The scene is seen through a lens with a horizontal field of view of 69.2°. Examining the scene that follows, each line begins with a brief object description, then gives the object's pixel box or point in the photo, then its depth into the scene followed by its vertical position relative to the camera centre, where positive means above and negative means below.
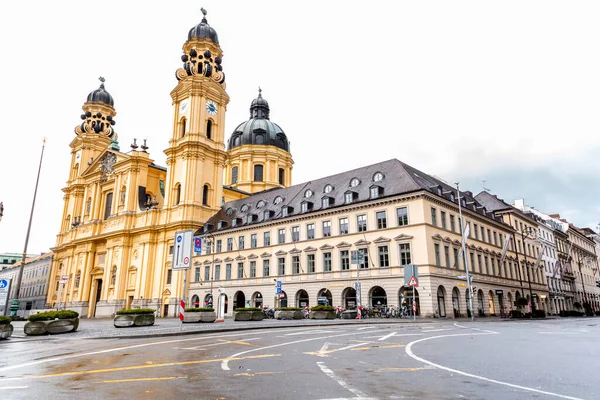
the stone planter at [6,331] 19.19 -0.58
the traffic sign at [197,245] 26.32 +4.16
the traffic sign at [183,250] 23.36 +3.53
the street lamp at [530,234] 58.09 +11.30
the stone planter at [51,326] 21.28 -0.46
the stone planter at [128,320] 26.59 -0.22
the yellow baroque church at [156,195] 61.88 +18.46
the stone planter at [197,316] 29.61 -0.01
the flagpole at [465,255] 36.16 +5.19
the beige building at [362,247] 39.78 +6.89
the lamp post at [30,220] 28.78 +6.43
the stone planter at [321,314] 35.22 +0.04
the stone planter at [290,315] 36.38 +0.02
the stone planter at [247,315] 32.92 +0.03
